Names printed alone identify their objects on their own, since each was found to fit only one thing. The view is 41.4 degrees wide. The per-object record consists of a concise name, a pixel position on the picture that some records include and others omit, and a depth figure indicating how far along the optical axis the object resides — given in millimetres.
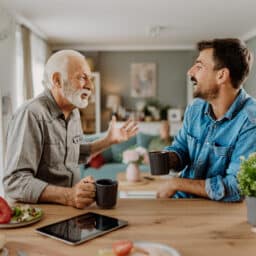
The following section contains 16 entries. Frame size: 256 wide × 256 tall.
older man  1281
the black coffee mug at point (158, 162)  1437
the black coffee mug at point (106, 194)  1218
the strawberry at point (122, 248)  842
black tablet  972
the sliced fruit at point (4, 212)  1062
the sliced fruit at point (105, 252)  845
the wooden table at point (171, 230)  915
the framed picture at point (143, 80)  7328
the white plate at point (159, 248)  862
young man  1403
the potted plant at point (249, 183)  1030
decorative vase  3568
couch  4793
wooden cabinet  6973
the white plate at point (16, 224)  1054
